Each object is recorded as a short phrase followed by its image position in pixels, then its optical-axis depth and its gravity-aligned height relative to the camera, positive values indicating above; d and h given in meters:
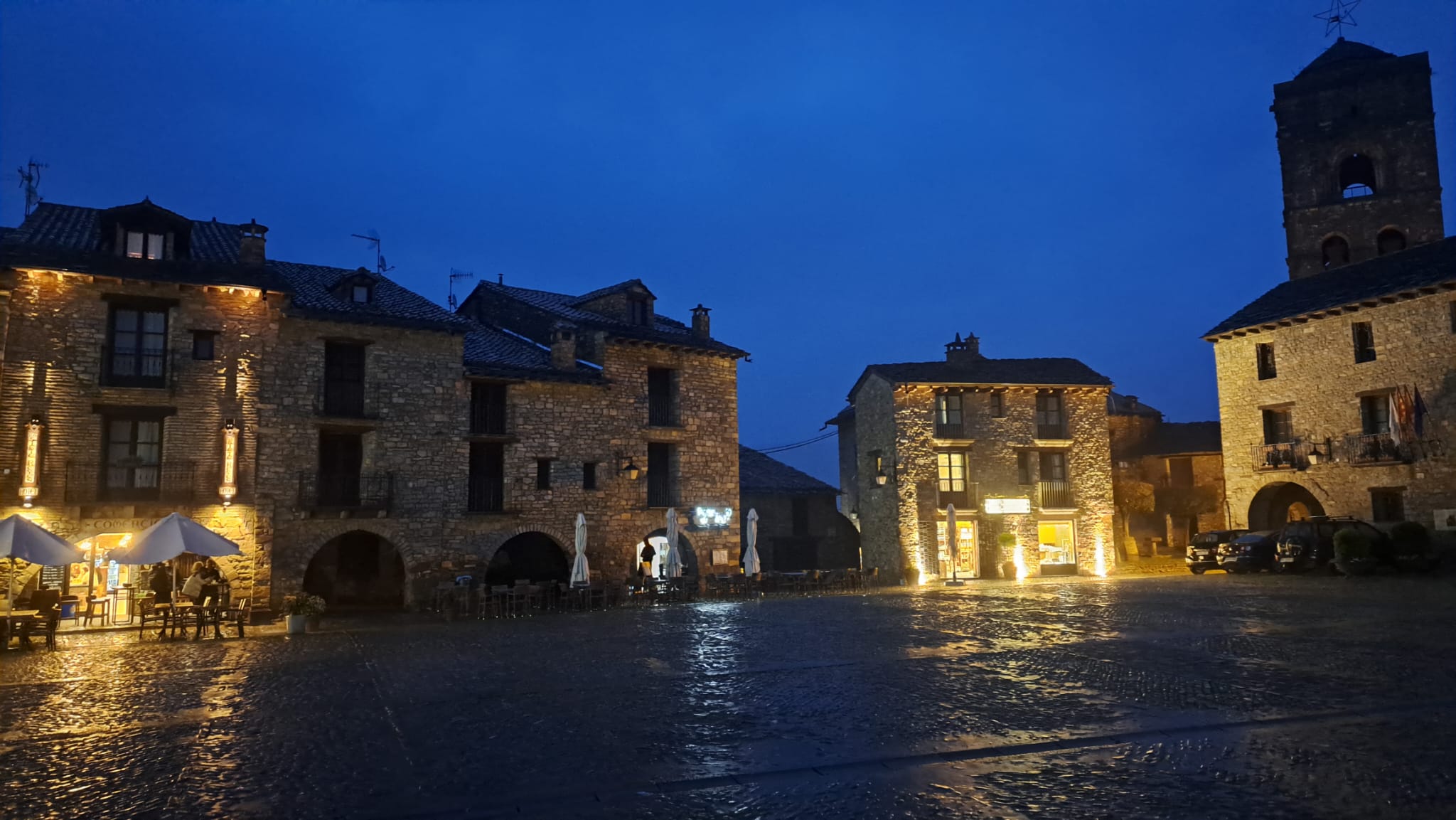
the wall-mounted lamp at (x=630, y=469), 25.98 +1.59
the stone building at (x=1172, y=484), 37.94 +1.29
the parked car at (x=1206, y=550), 29.38 -1.33
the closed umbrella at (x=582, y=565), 22.32 -1.15
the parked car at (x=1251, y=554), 27.91 -1.42
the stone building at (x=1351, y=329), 26.47 +6.15
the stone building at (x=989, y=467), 32.12 +1.86
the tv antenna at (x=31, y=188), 24.20 +9.74
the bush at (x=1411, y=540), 25.16 -0.94
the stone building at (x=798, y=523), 36.03 -0.23
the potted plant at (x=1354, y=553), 24.98 -1.30
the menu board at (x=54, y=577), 18.36 -1.01
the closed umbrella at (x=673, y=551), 24.89 -0.90
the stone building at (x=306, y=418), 18.58 +2.77
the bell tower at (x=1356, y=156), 32.59 +13.98
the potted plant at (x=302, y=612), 17.42 -1.75
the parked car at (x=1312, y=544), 26.30 -1.06
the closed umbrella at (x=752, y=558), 25.53 -1.18
